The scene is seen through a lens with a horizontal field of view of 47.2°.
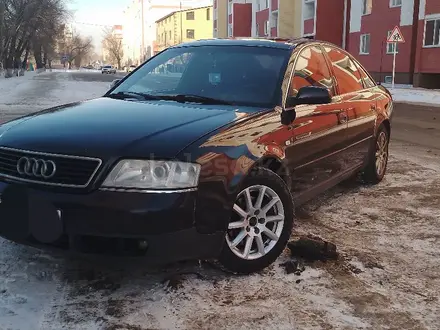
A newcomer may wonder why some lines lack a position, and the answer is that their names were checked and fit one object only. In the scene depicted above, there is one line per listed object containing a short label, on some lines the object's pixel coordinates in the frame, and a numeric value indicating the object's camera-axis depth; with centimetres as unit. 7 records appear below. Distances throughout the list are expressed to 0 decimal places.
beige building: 9481
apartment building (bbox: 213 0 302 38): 4406
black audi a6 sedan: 276
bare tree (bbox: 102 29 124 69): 13246
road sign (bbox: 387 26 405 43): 2083
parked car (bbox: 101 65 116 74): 7820
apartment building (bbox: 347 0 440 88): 2622
